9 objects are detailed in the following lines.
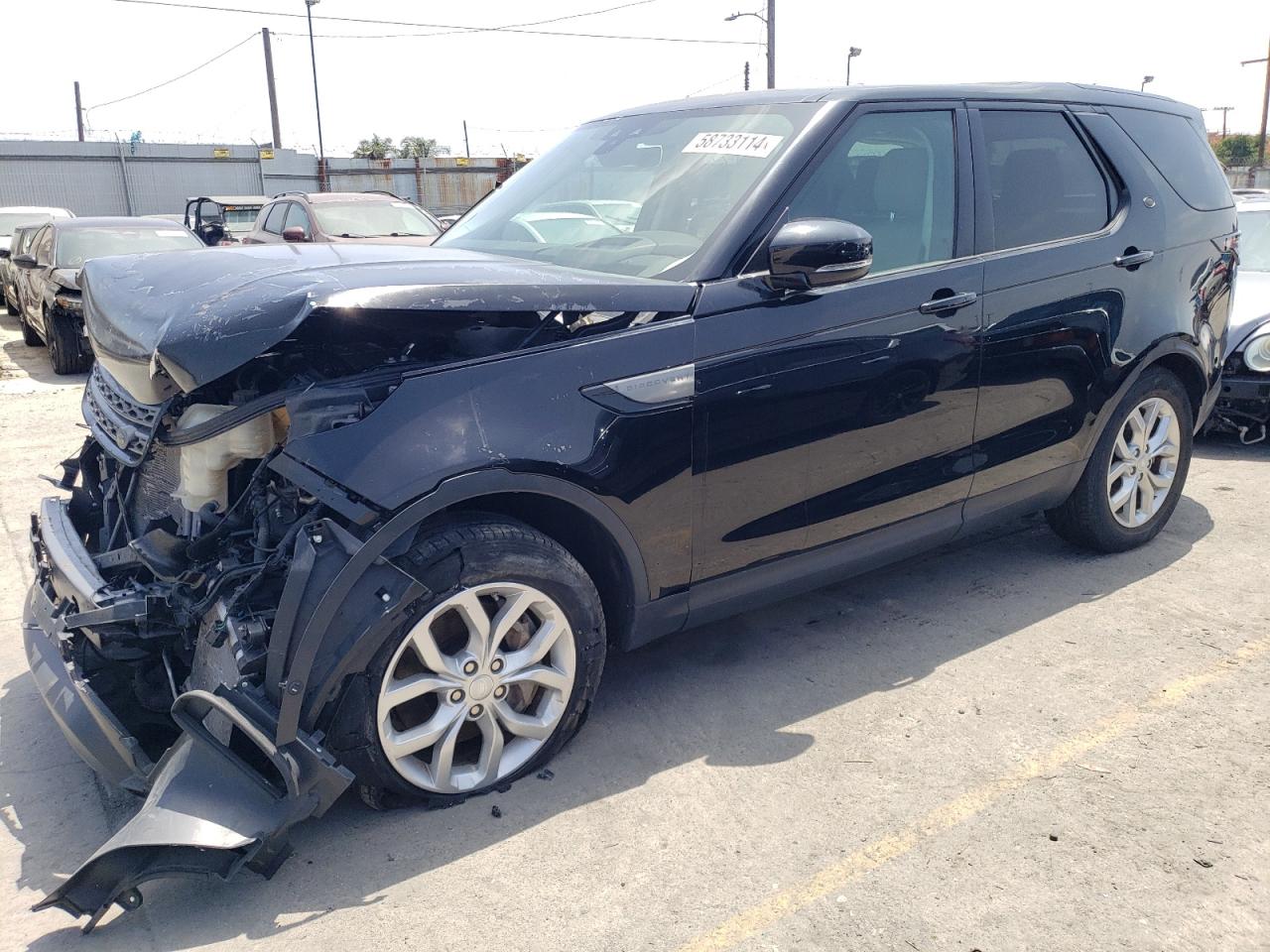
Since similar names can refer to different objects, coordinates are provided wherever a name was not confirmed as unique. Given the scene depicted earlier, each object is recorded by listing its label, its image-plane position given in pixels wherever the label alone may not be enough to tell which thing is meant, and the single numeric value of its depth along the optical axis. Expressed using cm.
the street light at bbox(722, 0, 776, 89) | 2561
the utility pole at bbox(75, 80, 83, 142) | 5804
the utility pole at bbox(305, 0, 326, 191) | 3170
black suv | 261
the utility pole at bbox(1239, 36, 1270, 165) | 4138
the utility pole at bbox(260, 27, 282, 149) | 3803
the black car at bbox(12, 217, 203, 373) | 1063
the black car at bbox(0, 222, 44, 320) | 1361
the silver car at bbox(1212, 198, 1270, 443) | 636
